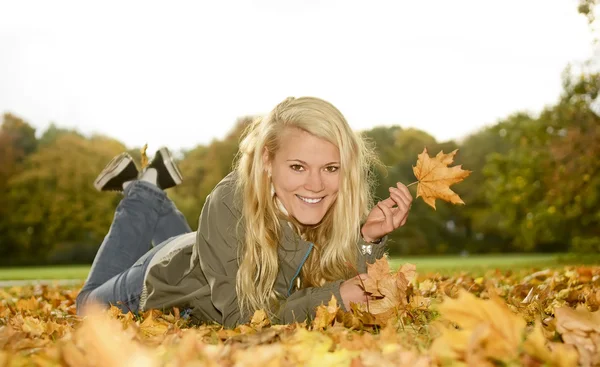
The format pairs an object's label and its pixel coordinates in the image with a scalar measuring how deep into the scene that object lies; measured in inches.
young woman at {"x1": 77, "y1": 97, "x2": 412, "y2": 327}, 112.1
